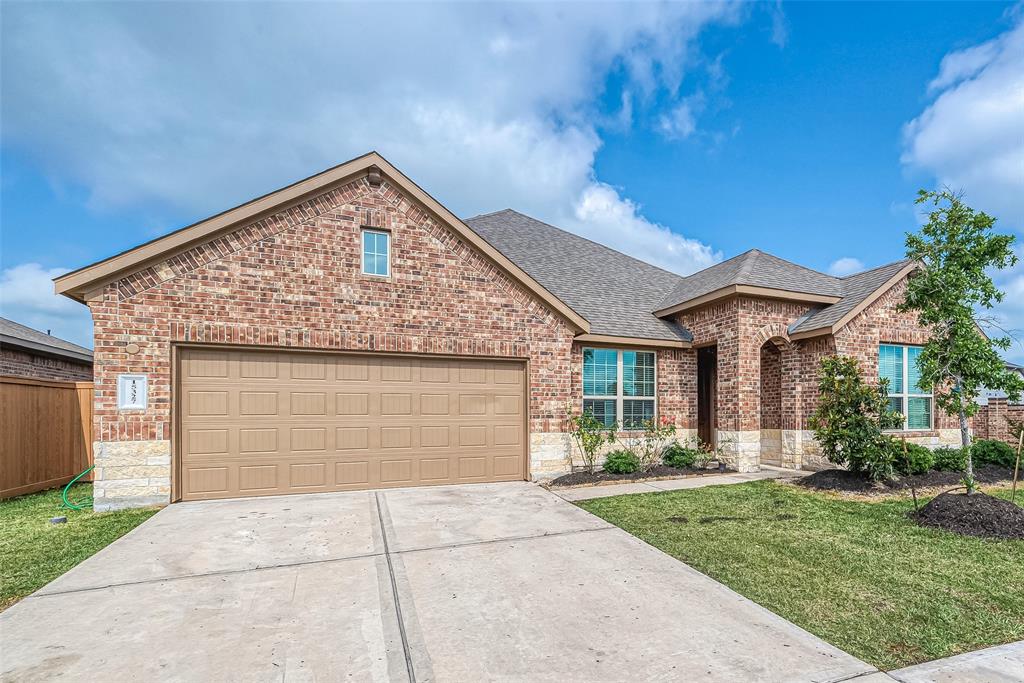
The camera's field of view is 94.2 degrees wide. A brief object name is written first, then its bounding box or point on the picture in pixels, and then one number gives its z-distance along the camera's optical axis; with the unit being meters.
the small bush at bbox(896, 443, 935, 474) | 9.87
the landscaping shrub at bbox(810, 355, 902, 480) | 9.31
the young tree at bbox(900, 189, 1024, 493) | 7.17
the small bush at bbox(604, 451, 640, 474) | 10.34
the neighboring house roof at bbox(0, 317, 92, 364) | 11.76
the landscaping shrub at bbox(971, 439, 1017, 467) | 11.34
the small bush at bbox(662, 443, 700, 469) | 11.27
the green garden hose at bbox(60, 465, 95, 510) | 7.65
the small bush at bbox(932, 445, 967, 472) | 10.74
